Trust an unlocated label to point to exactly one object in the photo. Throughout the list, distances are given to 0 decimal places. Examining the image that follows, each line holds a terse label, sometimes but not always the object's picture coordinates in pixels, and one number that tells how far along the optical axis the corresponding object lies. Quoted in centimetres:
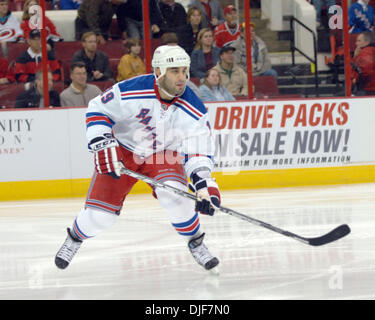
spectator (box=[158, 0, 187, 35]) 1462
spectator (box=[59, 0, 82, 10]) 1441
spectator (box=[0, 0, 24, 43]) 1428
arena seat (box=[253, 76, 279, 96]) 1523
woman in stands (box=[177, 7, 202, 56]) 1466
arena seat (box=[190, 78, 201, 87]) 1489
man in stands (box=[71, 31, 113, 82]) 1448
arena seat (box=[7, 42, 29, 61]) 1430
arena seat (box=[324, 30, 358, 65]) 1559
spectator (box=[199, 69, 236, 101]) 1497
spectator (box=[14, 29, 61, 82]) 1443
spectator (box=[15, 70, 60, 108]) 1452
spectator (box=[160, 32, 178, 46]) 1459
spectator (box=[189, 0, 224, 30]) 1494
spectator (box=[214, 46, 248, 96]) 1502
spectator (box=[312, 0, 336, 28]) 1531
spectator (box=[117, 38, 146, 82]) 1470
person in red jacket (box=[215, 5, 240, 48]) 1498
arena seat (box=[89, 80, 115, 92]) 1455
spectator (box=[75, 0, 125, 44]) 1447
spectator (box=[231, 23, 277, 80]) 1515
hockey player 771
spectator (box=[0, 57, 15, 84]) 1419
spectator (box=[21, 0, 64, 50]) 1458
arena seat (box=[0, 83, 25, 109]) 1435
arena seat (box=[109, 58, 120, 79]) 1461
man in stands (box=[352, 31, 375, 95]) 1581
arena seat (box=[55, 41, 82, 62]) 1448
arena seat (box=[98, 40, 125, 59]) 1456
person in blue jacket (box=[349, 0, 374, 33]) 1584
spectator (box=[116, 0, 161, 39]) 1476
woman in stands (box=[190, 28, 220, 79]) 1479
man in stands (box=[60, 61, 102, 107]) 1463
